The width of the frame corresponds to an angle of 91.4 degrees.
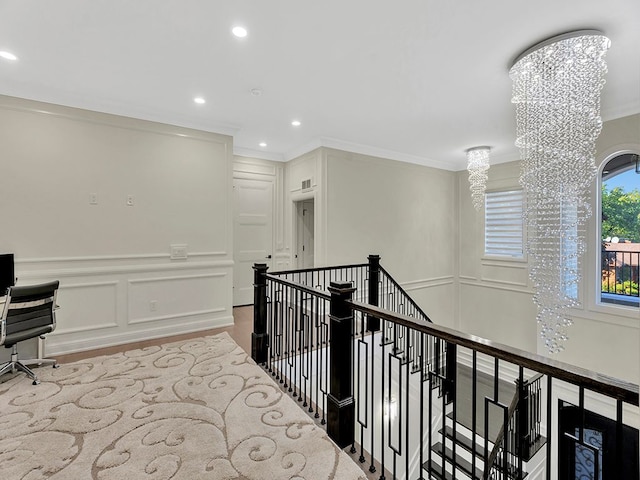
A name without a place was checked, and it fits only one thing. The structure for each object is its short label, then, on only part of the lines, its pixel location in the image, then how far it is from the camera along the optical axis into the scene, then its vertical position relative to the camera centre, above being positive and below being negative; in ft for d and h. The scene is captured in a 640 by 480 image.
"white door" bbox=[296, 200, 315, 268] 19.89 +0.41
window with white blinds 18.97 +1.02
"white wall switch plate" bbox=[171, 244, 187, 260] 13.61 -0.56
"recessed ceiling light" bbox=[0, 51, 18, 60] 8.96 +5.33
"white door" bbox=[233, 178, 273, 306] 18.58 +0.52
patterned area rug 6.11 -4.39
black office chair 9.02 -2.43
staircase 13.32 -9.32
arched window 13.34 +0.45
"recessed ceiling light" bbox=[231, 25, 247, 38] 7.82 +5.29
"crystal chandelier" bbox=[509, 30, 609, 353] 8.24 +2.87
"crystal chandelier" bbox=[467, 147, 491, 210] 17.38 +3.96
